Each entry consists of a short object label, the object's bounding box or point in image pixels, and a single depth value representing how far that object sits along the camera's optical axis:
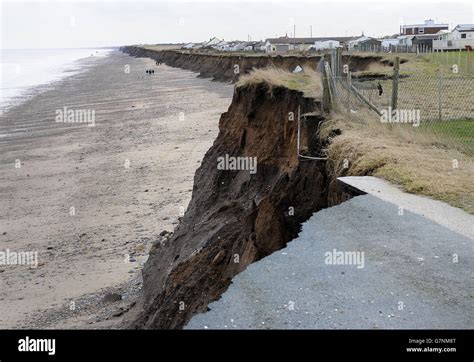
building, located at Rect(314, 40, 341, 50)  87.76
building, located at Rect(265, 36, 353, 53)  93.10
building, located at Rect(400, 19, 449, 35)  89.50
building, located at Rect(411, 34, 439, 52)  69.31
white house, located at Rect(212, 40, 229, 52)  121.44
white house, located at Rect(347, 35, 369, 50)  79.67
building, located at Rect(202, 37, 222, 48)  142.88
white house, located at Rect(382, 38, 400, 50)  78.86
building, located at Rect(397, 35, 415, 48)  78.38
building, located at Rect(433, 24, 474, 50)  64.75
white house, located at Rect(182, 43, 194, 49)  154.70
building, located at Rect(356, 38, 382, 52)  71.38
